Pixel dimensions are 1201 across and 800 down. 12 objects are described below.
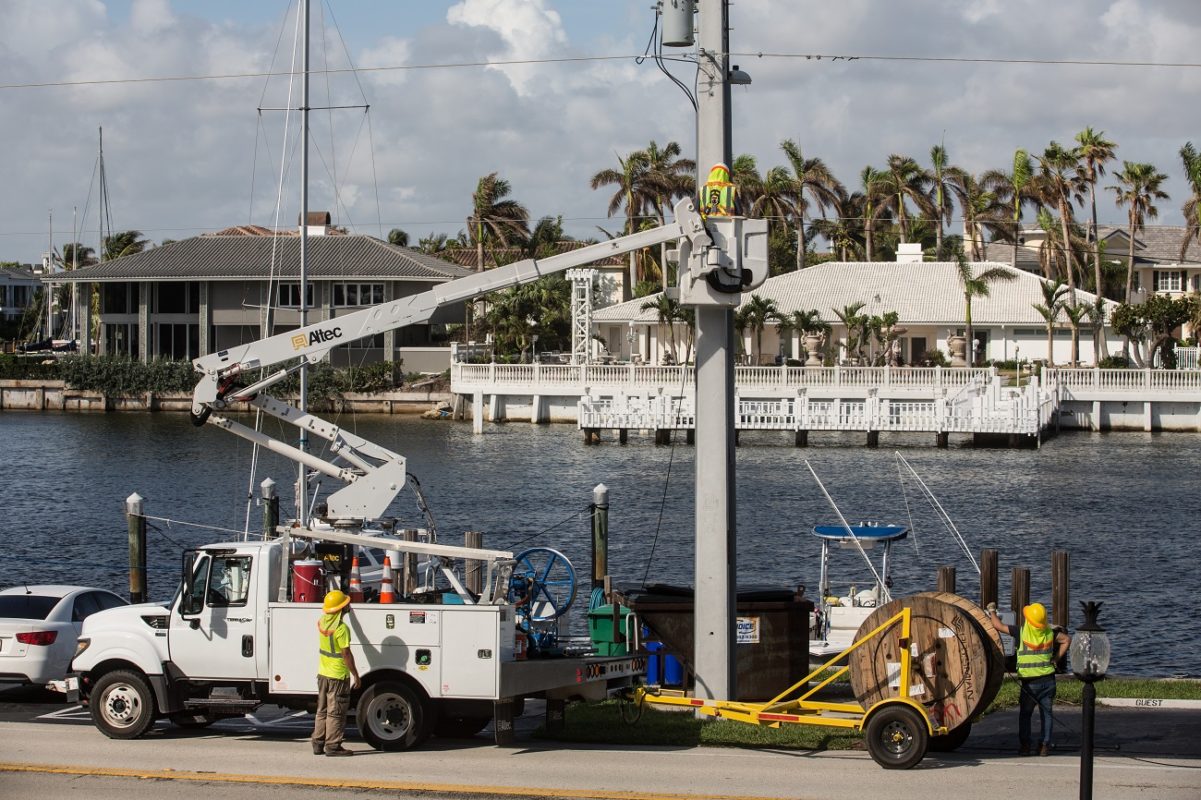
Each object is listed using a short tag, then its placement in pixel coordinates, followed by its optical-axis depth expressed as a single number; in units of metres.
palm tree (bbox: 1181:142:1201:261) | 97.12
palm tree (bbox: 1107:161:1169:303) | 98.06
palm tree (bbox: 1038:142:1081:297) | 96.06
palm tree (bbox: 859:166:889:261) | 106.69
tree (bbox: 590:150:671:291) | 101.81
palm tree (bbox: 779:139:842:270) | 104.75
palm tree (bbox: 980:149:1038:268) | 96.69
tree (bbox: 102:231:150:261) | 132.38
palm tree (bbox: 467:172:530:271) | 106.88
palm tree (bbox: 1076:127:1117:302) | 96.31
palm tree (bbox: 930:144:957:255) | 104.88
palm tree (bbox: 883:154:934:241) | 105.69
